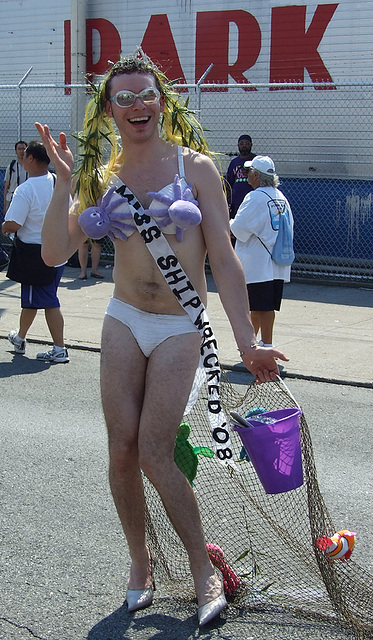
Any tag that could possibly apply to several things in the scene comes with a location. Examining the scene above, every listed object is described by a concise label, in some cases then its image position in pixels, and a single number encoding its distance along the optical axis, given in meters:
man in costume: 3.26
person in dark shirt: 12.26
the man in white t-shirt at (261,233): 7.68
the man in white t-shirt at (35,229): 7.88
